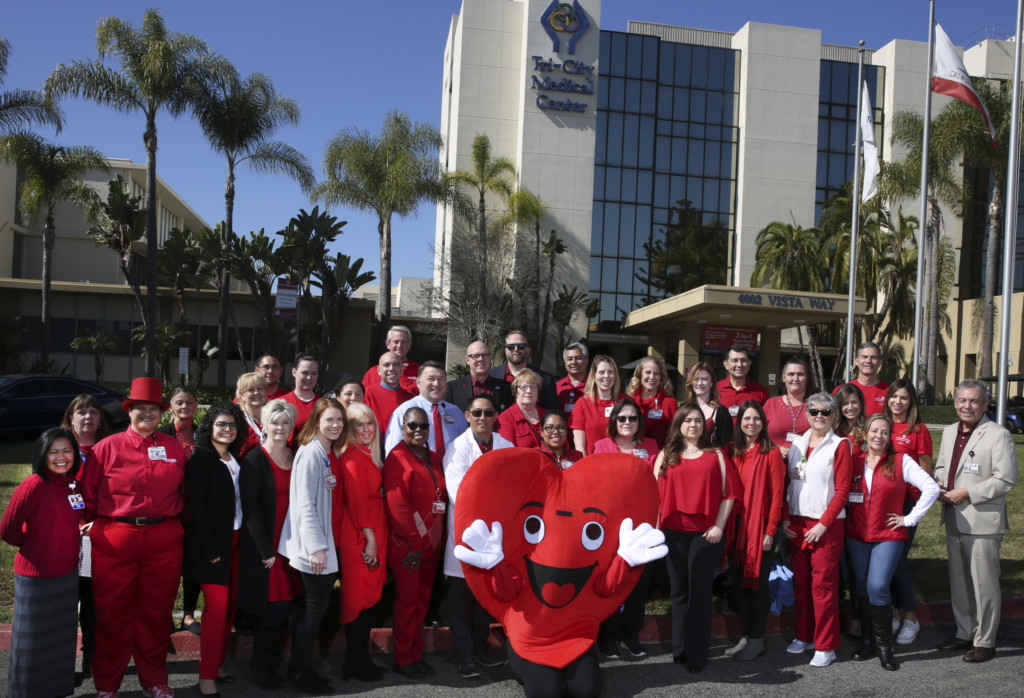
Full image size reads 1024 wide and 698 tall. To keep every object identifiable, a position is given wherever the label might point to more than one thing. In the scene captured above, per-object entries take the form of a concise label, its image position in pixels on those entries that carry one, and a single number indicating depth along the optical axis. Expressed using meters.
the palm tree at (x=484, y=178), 31.78
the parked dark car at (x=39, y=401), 14.83
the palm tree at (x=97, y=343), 29.19
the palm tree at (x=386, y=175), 29.00
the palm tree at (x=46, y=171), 24.72
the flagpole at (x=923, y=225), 17.41
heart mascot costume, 4.37
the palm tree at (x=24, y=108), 22.44
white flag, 20.34
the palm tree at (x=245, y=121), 25.02
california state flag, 15.14
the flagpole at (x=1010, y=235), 12.21
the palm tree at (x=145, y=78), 22.19
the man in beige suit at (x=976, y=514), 5.45
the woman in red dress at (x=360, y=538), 4.81
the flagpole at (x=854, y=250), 21.11
